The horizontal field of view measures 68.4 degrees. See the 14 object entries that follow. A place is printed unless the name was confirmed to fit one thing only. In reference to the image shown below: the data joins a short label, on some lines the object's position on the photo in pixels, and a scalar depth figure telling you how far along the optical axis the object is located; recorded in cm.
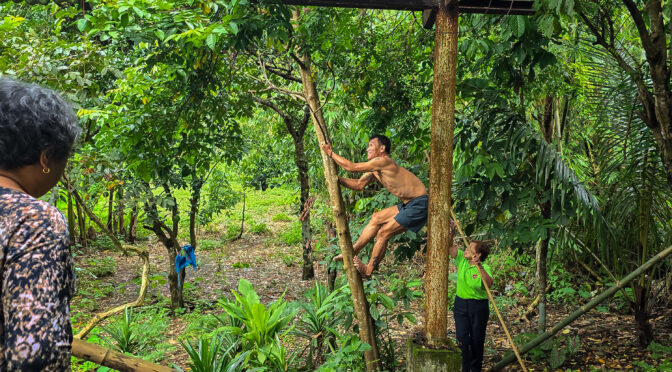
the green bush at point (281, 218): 1609
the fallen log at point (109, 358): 230
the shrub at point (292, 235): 1376
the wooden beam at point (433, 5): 347
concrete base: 341
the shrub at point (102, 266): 1009
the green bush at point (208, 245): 1300
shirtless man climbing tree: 418
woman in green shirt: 465
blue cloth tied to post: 786
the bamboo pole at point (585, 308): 436
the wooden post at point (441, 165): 345
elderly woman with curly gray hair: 110
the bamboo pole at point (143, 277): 359
